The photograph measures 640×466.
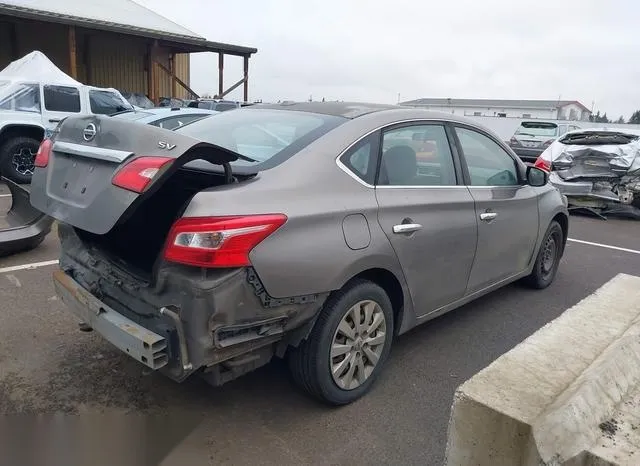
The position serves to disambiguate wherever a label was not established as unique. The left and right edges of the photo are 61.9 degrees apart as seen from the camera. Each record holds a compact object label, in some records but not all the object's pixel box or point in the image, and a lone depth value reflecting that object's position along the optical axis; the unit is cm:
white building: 4886
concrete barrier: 170
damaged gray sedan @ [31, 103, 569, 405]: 234
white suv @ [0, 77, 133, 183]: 951
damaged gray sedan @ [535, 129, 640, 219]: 910
